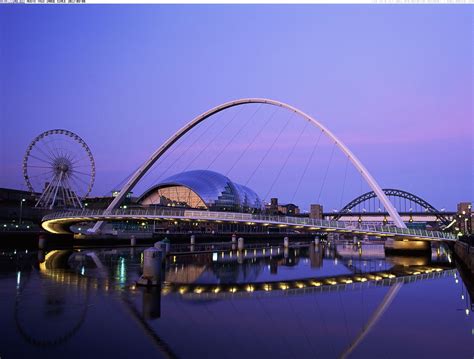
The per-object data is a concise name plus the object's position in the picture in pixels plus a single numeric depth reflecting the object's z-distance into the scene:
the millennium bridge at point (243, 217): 42.38
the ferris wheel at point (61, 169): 71.57
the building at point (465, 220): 88.39
